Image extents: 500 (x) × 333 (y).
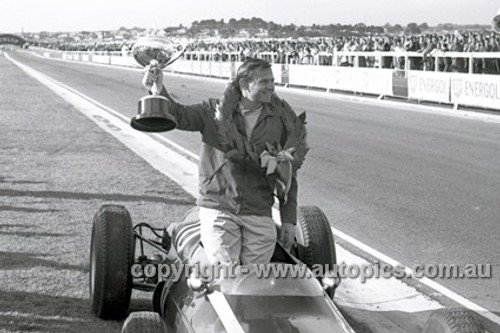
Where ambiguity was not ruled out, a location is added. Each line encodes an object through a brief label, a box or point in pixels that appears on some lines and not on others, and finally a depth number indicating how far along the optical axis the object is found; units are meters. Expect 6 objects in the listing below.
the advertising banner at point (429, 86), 24.56
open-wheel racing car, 4.34
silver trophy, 4.82
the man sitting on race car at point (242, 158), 5.08
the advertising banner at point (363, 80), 28.52
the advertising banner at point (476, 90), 22.05
